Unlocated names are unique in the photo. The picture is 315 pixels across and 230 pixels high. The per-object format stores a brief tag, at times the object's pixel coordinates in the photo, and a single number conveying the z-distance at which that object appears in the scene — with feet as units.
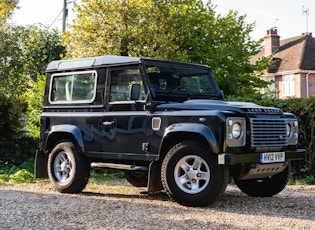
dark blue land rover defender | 24.23
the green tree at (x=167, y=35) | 63.00
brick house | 122.31
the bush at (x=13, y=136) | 45.96
